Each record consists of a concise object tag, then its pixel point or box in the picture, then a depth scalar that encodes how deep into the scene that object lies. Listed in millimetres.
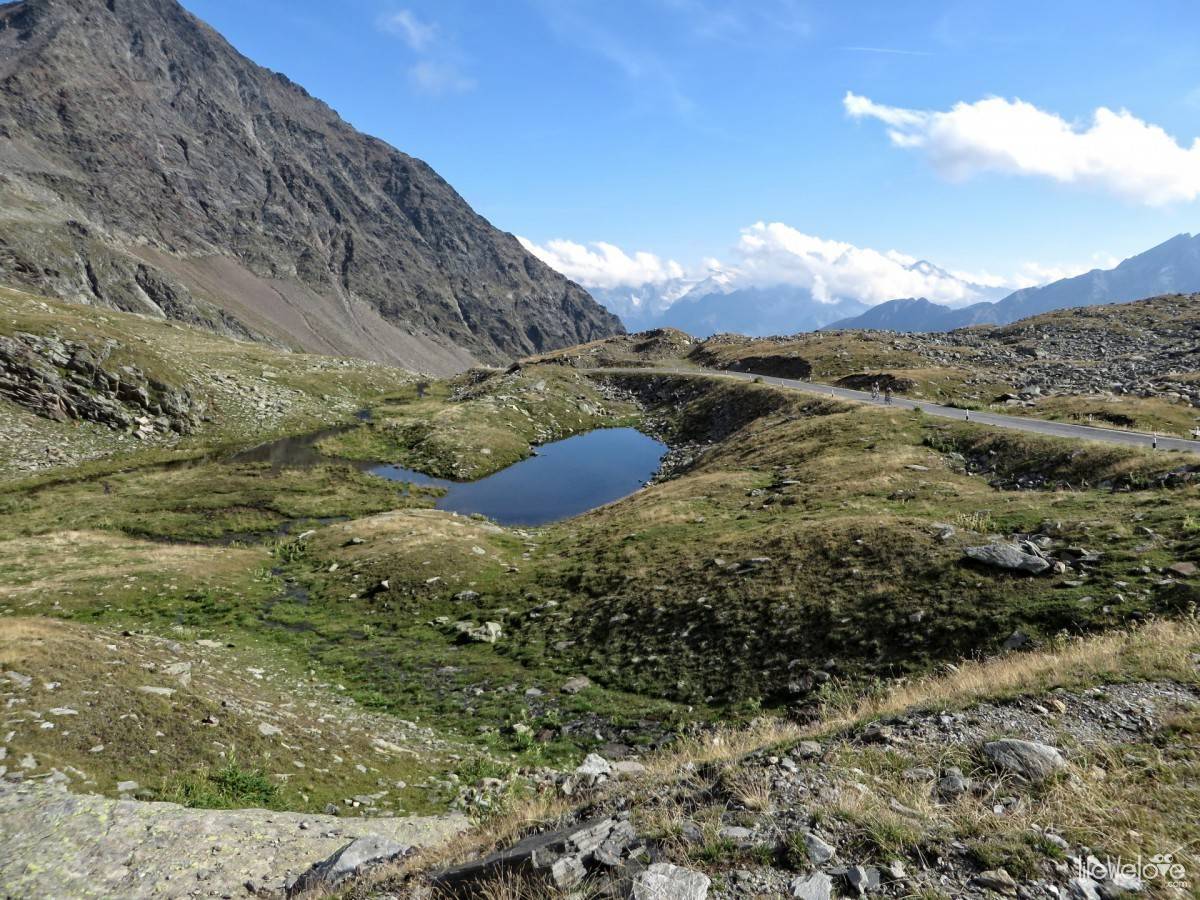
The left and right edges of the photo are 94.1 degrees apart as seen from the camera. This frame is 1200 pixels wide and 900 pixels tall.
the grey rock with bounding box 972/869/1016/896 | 6410
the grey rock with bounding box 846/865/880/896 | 6625
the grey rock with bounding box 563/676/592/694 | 21484
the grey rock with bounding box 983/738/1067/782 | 8695
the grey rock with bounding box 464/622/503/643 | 26325
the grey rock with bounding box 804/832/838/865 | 7211
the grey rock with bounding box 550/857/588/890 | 7133
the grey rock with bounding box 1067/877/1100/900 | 6195
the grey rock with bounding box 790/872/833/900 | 6617
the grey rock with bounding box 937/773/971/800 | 8591
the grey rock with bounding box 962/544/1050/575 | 20109
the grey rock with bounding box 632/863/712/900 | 6762
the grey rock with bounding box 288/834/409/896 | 9578
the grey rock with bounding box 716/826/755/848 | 7754
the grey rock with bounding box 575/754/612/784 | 13245
